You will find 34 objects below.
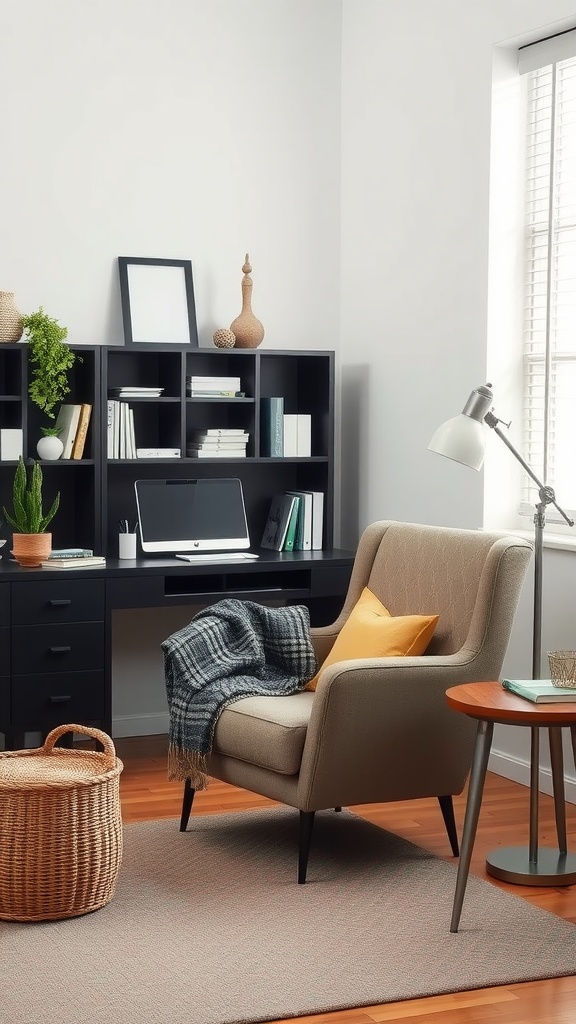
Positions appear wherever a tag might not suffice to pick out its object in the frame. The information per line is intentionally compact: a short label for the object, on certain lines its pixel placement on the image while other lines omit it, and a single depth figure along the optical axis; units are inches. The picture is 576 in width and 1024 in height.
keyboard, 186.5
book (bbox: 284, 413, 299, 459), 202.7
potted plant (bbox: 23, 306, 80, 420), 179.8
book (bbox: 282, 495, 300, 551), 202.2
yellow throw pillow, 141.3
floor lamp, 134.8
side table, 116.0
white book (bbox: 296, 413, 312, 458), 203.8
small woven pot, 181.2
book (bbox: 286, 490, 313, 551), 202.7
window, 169.2
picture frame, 195.5
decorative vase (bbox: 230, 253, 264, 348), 199.0
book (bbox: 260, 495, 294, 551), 202.1
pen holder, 188.4
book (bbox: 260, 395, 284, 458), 200.2
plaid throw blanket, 143.9
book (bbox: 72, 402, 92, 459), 186.2
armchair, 131.1
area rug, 104.5
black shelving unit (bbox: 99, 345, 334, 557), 195.3
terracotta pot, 176.7
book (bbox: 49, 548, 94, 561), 181.5
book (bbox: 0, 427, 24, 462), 182.9
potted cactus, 176.4
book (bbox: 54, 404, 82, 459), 185.9
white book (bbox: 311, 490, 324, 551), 203.6
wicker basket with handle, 119.4
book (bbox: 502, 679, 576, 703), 119.4
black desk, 171.2
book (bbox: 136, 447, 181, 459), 192.1
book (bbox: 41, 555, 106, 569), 176.0
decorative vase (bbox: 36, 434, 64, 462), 183.9
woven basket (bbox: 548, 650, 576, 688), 123.5
